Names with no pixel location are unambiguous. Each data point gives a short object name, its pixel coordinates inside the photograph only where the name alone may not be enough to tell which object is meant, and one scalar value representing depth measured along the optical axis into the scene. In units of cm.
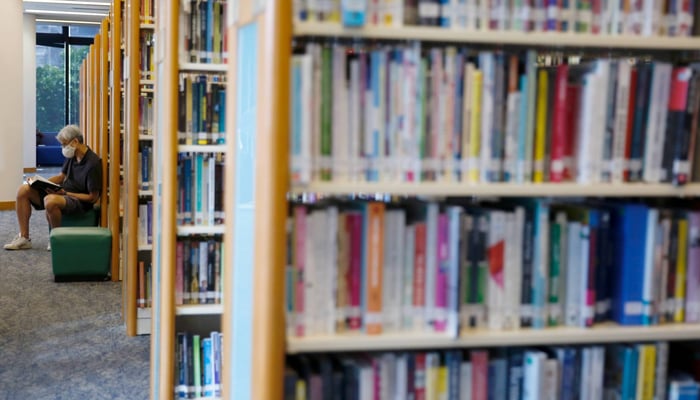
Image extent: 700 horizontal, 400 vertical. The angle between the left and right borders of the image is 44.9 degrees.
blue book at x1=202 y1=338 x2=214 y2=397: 380
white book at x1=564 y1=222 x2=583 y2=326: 222
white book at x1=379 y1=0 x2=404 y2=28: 202
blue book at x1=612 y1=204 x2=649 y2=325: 224
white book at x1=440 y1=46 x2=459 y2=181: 209
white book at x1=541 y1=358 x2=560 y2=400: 224
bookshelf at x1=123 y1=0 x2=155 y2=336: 517
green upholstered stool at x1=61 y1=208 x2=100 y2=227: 750
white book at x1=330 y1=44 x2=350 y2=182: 201
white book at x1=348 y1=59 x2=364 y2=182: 203
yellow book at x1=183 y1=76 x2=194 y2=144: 379
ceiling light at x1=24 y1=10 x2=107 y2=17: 1531
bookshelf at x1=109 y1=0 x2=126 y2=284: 643
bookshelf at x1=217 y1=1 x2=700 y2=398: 194
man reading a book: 733
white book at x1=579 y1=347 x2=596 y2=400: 228
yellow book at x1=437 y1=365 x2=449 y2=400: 219
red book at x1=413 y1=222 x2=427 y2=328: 212
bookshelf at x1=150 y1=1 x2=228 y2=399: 366
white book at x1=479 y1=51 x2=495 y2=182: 210
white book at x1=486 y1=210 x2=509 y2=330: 216
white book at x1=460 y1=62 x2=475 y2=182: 210
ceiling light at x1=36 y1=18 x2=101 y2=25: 1686
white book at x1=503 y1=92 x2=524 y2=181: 214
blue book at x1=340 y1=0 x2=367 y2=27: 196
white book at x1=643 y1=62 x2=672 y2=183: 221
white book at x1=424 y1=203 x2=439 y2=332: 212
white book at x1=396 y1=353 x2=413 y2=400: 215
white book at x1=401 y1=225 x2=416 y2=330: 211
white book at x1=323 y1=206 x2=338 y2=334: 205
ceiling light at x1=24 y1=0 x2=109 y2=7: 1373
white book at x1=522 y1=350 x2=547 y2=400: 222
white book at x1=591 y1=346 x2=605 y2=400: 228
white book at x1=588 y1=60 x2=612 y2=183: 217
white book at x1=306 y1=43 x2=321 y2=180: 199
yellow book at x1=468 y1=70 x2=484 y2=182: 210
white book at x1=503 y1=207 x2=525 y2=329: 217
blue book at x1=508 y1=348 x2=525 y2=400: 225
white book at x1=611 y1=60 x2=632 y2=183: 219
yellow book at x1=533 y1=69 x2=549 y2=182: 217
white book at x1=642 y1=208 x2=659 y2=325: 224
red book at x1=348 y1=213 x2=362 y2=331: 207
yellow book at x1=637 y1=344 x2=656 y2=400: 230
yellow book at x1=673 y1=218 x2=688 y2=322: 228
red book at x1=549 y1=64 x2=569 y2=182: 217
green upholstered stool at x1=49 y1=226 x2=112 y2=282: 660
